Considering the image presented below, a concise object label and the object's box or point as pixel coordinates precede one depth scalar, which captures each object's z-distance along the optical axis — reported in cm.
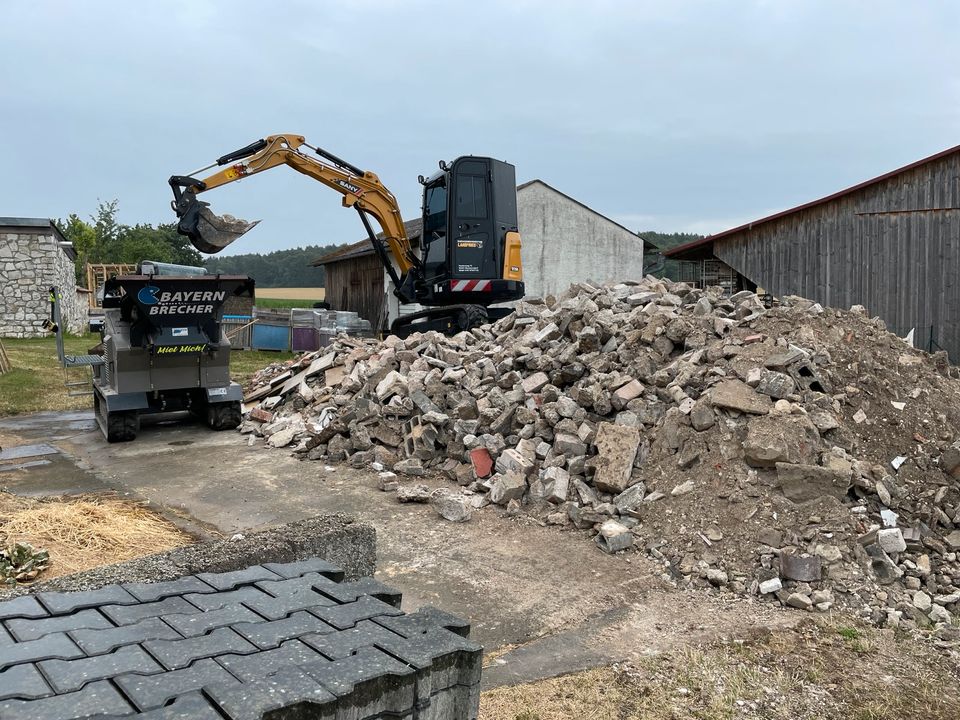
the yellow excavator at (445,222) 1244
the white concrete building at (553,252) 2691
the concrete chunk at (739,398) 641
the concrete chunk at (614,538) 570
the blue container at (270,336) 2386
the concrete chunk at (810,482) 561
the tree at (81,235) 4369
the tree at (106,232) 5253
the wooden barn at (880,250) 1533
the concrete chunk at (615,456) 646
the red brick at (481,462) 744
